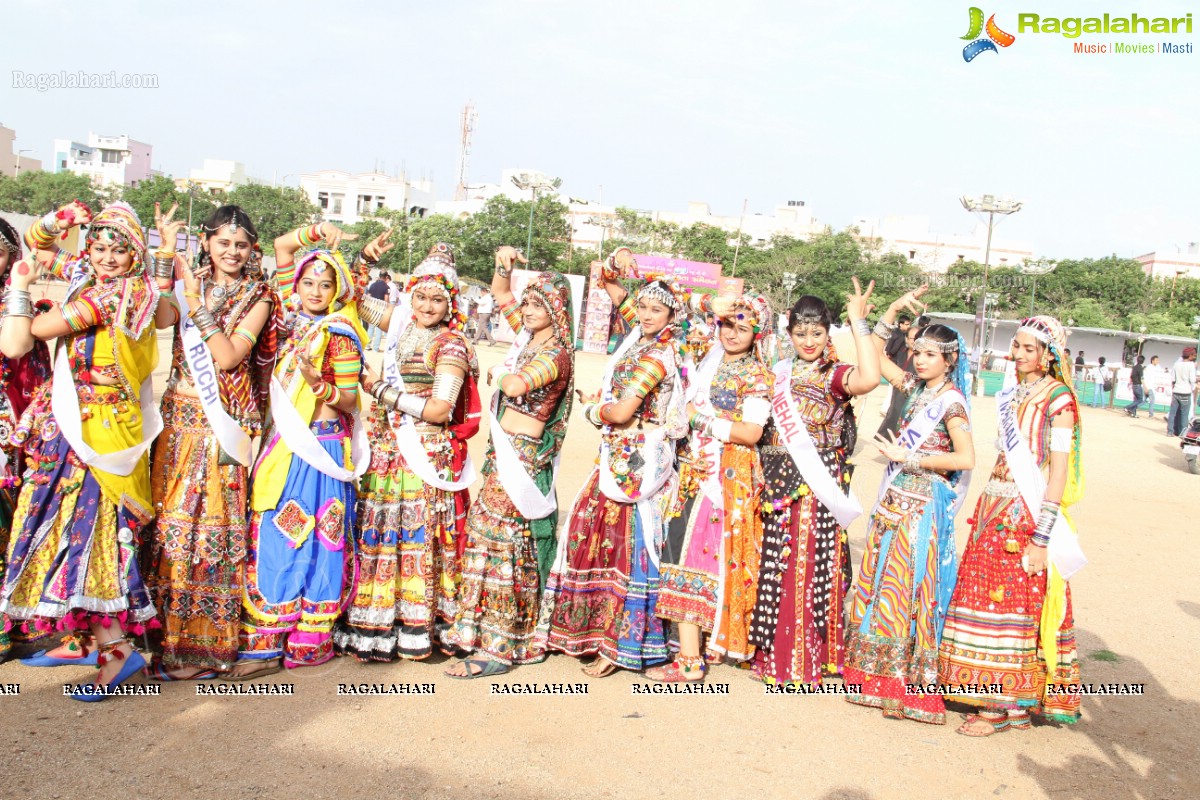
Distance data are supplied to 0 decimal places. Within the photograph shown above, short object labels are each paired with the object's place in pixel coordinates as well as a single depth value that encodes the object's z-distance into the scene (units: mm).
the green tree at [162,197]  51438
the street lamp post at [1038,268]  37922
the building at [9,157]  79888
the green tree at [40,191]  55969
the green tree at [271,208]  55375
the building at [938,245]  69312
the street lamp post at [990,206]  32031
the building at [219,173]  84812
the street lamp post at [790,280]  42881
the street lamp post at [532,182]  31594
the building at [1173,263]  65688
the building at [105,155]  89562
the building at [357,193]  84375
